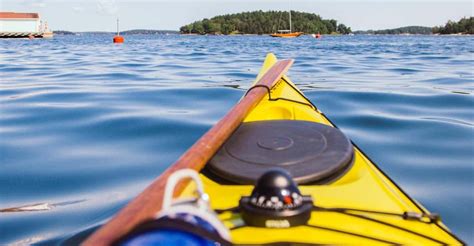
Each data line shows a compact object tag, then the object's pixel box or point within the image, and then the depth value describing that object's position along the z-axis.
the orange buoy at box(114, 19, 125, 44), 34.00
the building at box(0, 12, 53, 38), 43.62
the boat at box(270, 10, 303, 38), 52.86
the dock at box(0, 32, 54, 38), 41.78
